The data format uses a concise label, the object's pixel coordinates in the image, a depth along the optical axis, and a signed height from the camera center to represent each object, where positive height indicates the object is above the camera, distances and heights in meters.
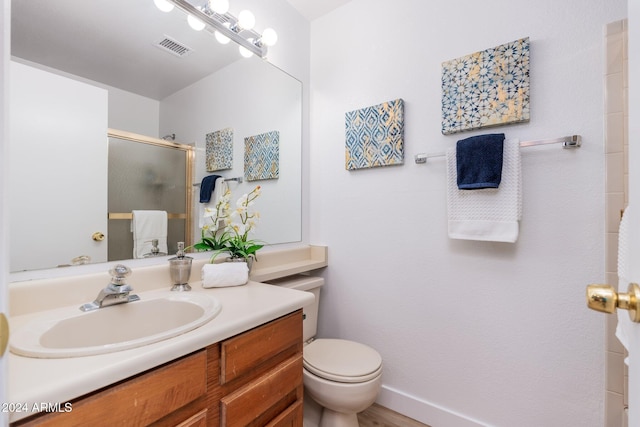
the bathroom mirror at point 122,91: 0.94 +0.53
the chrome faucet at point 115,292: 0.89 -0.24
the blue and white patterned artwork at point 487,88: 1.23 +0.56
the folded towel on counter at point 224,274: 1.16 -0.24
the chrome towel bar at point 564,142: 1.12 +0.29
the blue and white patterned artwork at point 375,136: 1.55 +0.44
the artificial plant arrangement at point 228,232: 1.33 -0.08
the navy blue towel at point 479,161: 1.22 +0.23
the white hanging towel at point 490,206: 1.21 +0.03
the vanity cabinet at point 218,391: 0.57 -0.42
